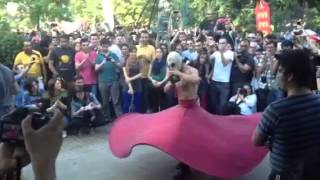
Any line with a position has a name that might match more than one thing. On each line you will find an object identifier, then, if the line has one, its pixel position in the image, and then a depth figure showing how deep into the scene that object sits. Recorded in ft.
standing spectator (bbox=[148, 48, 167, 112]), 29.42
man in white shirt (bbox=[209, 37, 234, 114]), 28.88
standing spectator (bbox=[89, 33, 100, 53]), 31.16
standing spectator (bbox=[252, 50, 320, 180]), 8.74
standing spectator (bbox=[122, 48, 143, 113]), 29.33
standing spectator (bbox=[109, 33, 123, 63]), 30.91
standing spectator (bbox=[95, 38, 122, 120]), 29.44
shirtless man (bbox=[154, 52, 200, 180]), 18.64
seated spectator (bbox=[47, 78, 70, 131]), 26.63
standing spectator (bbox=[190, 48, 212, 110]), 29.60
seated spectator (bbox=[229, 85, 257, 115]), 27.05
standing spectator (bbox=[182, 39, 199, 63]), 30.29
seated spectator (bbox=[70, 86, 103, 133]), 26.82
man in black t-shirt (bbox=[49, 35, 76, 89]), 29.09
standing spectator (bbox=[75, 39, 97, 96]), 29.56
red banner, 50.71
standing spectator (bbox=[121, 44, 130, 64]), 30.31
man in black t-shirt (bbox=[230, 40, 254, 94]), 28.44
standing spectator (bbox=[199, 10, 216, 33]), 36.75
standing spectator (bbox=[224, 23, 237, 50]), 35.61
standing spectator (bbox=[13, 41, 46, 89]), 29.33
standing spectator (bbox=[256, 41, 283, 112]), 28.69
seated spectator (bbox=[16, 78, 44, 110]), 26.22
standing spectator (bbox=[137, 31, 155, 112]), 29.61
